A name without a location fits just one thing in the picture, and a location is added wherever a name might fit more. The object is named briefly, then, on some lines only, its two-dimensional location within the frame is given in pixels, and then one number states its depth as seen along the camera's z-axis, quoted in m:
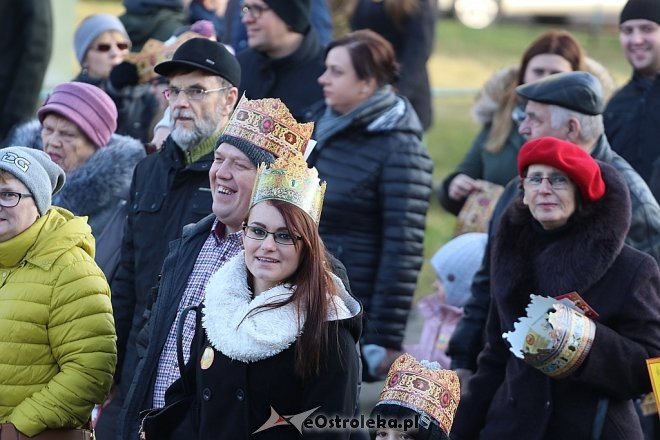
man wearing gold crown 10.34
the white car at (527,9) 39.31
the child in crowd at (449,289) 13.82
